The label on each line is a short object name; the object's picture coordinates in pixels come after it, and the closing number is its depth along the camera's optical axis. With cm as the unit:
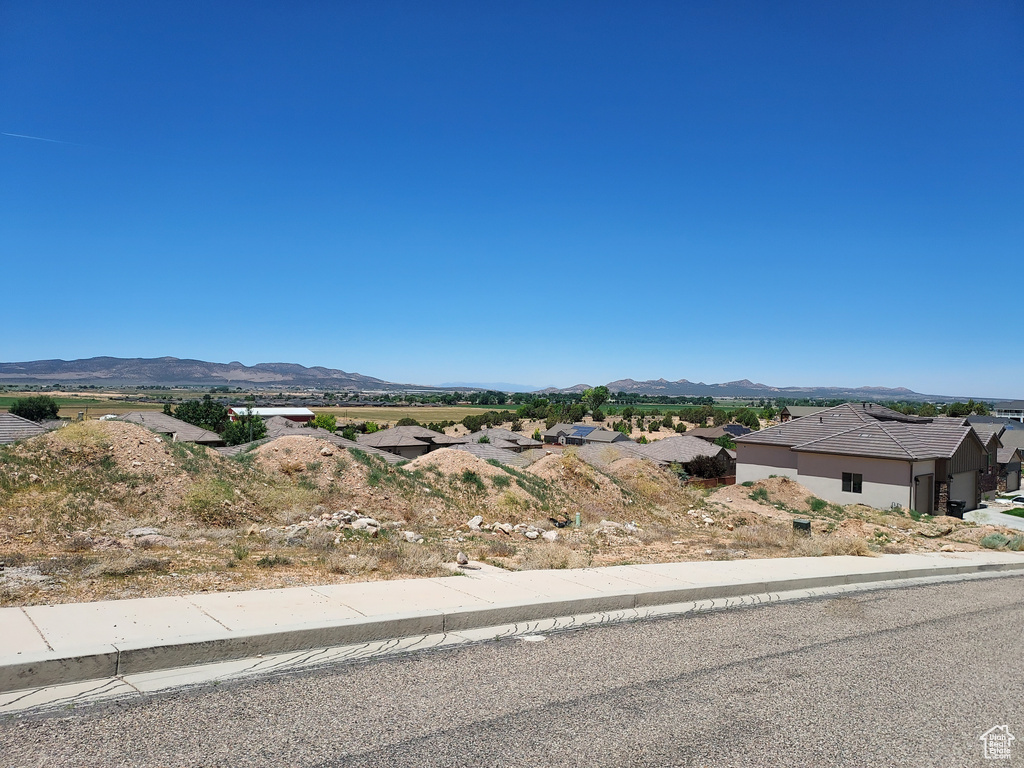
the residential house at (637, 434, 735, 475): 5094
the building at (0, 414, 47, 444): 2693
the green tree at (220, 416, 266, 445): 5959
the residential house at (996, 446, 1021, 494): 5919
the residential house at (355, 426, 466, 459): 5434
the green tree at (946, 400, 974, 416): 11340
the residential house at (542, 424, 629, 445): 7594
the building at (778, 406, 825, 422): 11167
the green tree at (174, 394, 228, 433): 6774
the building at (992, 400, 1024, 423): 13575
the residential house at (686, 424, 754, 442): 8829
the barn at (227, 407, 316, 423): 10202
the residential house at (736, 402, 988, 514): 3828
